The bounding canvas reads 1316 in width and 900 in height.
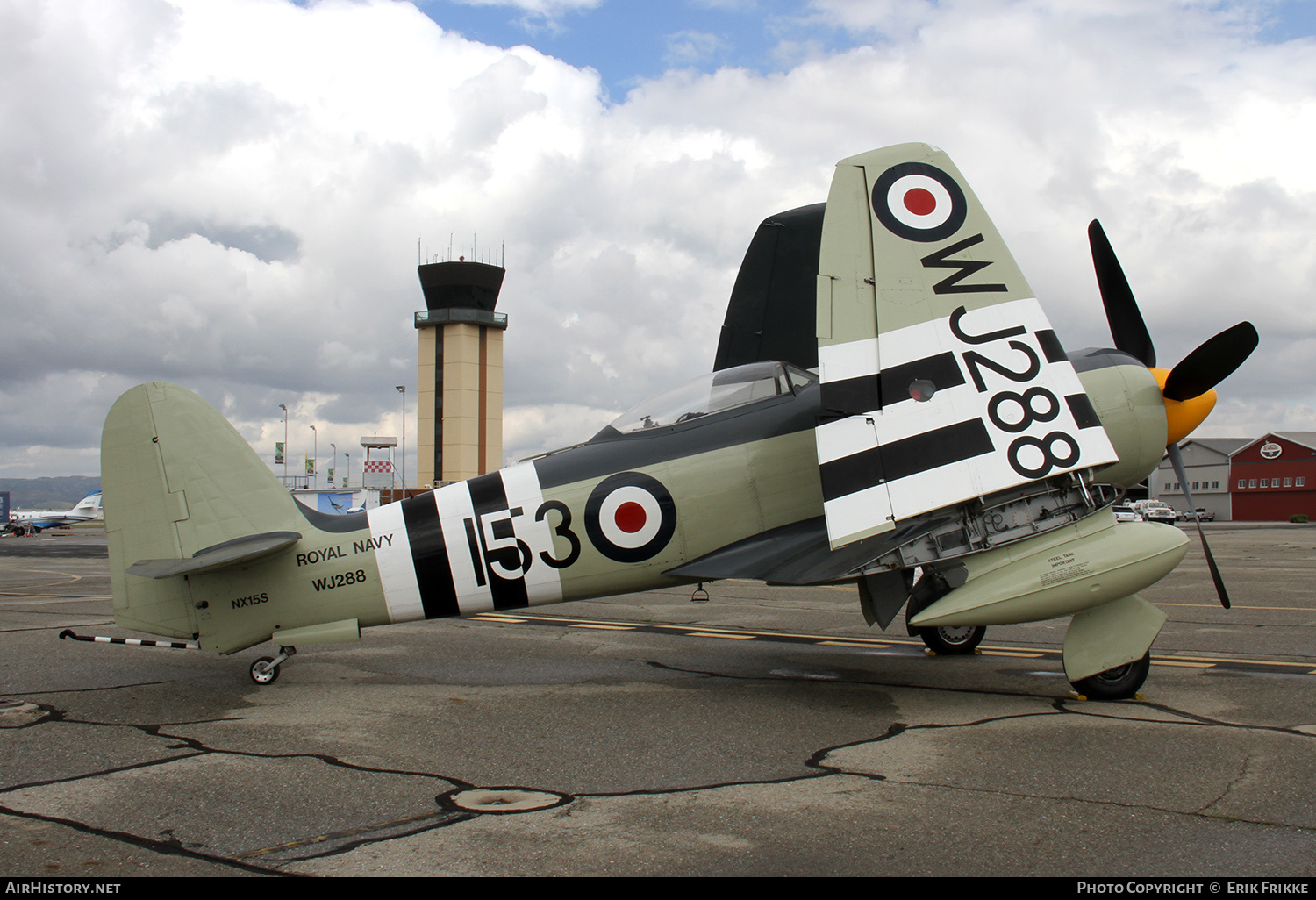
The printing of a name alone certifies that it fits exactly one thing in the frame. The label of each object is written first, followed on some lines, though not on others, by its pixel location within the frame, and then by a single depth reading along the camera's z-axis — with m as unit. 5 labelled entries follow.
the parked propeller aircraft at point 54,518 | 65.04
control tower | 75.19
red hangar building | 74.44
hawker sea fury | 7.19
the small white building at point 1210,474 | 84.38
